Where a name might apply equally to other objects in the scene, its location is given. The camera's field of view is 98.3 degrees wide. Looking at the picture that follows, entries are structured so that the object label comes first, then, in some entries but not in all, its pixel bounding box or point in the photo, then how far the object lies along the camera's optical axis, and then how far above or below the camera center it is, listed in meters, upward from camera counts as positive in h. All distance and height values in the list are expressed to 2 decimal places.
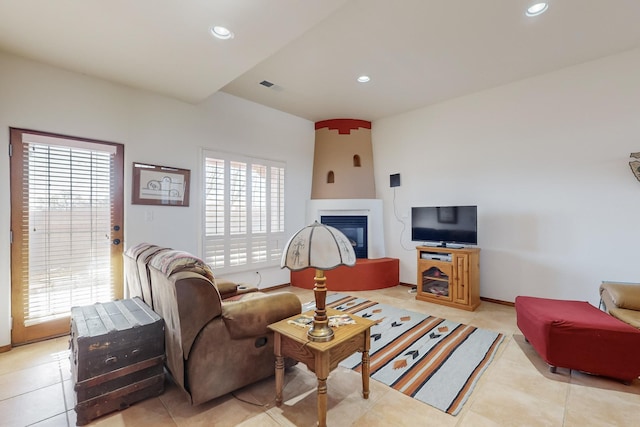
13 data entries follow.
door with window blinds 2.55 -0.12
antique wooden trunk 1.62 -0.90
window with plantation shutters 3.77 +0.05
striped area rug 1.92 -1.21
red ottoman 1.94 -0.93
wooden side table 1.48 -0.78
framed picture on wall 3.13 +0.36
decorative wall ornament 2.82 +0.50
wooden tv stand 3.51 -0.83
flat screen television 3.66 -0.14
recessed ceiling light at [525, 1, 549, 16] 2.27 +1.73
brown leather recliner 1.65 -0.72
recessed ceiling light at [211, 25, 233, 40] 2.12 +1.43
